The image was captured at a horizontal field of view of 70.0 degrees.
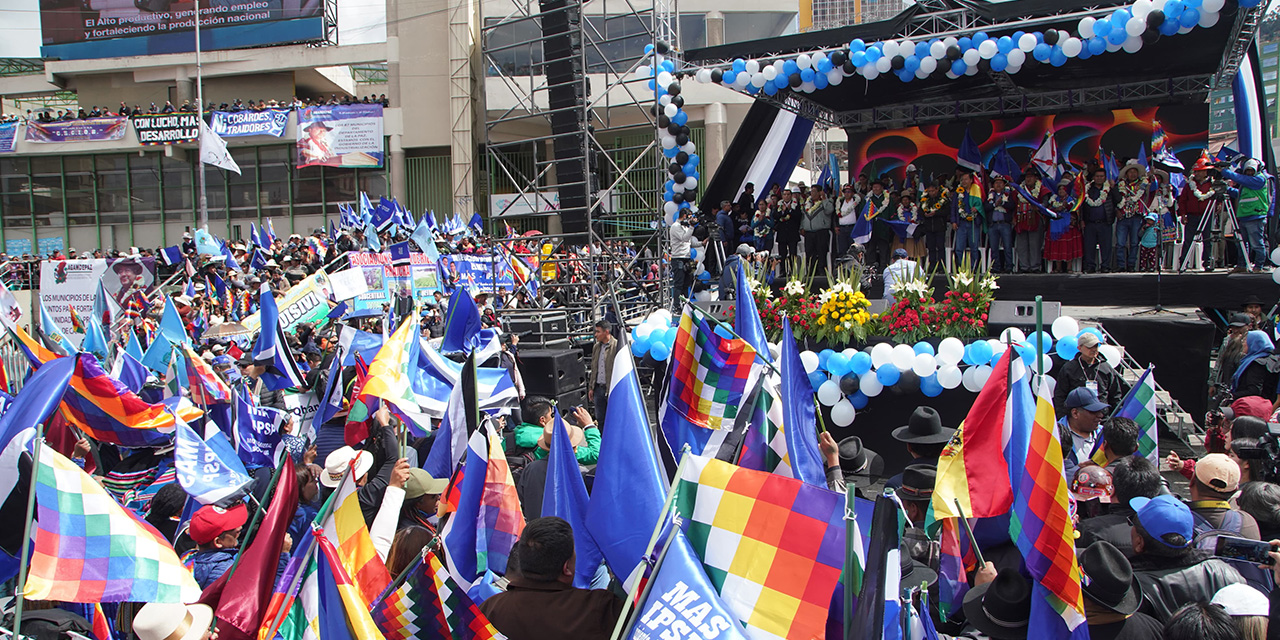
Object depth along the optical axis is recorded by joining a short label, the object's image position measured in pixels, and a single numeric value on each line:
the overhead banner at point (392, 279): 15.34
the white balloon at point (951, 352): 8.08
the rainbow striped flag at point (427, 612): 3.26
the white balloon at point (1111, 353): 8.12
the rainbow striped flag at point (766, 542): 2.55
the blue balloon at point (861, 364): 8.30
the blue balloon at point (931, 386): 8.18
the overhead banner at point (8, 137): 35.34
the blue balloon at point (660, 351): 9.58
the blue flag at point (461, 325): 8.41
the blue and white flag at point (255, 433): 6.61
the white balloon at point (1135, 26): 9.88
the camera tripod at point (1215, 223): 11.08
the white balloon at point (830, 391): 8.45
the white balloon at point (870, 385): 8.30
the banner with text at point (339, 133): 33.16
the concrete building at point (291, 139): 32.19
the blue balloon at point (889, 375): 8.19
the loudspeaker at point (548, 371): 10.21
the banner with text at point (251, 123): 33.12
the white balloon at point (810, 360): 8.48
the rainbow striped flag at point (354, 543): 3.46
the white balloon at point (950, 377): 8.05
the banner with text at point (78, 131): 34.50
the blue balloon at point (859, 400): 8.45
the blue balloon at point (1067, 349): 7.98
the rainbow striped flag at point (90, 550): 3.20
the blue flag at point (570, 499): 3.58
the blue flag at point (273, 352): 7.96
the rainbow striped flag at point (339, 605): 3.01
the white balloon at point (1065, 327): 8.08
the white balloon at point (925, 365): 8.06
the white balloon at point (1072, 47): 10.38
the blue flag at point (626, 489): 3.38
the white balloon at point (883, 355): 8.20
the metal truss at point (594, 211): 11.82
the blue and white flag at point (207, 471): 4.30
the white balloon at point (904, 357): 8.12
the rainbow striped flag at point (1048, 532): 2.82
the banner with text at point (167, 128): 33.91
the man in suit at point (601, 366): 8.56
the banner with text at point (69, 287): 16.94
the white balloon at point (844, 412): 8.38
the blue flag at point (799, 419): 4.09
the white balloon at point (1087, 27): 10.26
